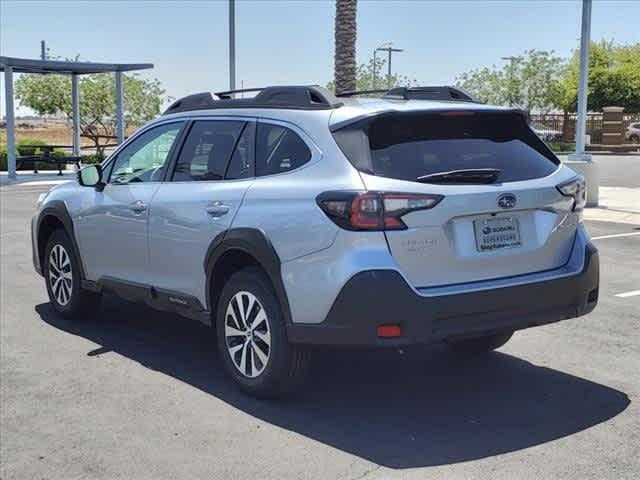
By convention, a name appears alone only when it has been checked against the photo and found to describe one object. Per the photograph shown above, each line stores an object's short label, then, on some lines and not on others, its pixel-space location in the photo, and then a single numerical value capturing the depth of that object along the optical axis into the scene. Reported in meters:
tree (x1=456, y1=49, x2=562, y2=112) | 66.31
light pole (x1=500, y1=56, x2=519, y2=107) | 67.69
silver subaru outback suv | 4.70
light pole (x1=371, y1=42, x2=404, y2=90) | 72.59
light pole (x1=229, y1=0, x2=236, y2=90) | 24.94
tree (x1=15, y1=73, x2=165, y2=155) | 45.09
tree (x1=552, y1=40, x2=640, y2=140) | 53.81
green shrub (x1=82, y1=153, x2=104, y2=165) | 32.81
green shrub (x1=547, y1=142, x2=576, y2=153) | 47.53
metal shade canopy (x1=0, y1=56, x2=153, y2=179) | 27.28
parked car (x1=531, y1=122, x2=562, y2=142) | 55.34
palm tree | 20.38
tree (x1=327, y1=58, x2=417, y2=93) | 78.33
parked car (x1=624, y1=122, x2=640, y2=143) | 49.44
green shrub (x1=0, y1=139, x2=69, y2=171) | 33.66
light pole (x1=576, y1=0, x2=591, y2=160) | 18.22
